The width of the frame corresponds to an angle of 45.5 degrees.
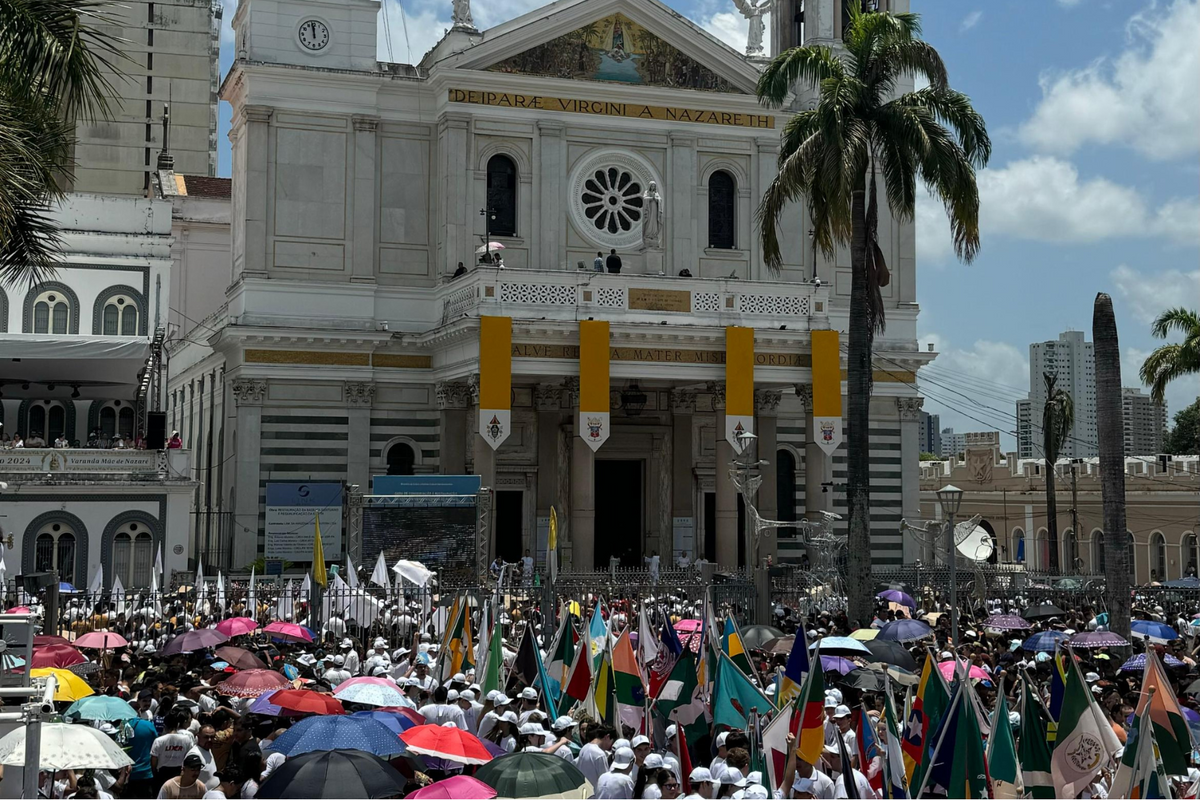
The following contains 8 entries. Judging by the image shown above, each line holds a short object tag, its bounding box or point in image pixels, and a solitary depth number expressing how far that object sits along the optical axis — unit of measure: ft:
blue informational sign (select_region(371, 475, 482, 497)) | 120.37
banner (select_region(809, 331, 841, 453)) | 136.77
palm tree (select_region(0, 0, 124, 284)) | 50.06
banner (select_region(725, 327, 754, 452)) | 134.00
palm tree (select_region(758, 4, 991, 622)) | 95.61
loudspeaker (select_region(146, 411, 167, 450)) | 128.77
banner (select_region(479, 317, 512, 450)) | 128.47
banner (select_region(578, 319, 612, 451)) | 129.80
